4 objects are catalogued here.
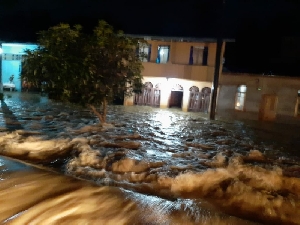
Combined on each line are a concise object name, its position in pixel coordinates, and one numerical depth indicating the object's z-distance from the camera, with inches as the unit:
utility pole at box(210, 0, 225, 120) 488.8
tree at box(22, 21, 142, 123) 316.4
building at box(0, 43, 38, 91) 728.7
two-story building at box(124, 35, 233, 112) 575.1
